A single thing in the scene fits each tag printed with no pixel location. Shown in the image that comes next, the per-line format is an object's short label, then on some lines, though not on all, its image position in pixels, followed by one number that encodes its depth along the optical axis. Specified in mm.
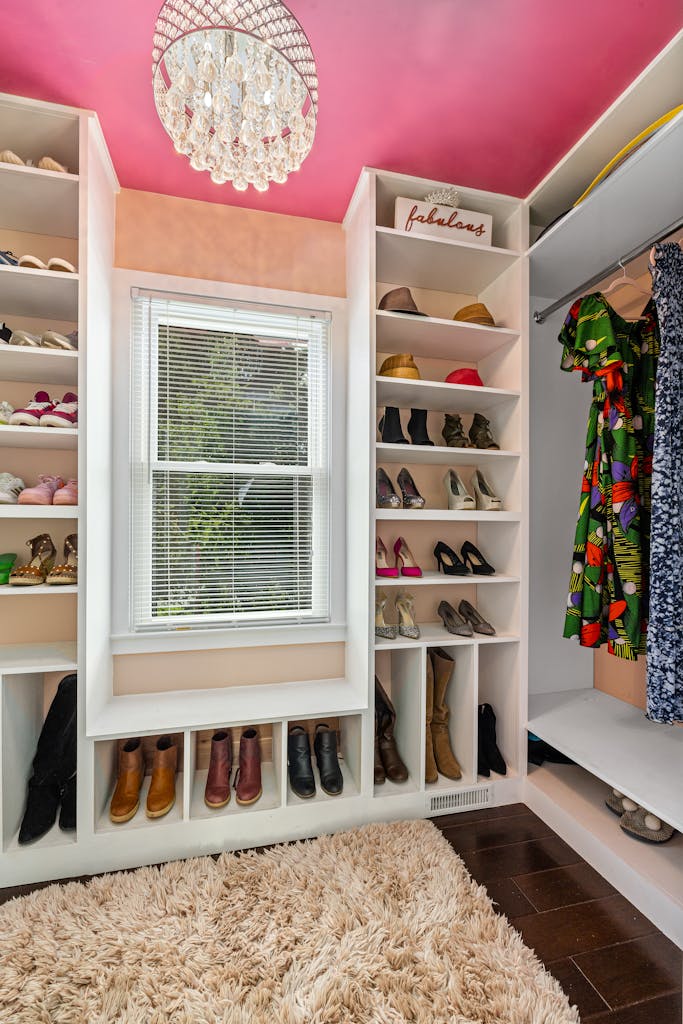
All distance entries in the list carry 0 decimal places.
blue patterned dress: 1325
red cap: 1926
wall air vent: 1800
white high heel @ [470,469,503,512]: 1939
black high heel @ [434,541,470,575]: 1945
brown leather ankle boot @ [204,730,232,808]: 1666
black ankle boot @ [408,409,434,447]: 1981
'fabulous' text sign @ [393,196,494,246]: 1811
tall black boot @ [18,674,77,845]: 1545
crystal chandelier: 1030
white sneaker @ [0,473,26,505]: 1535
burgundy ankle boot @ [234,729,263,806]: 1688
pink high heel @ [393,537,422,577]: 1899
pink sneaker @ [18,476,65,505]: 1540
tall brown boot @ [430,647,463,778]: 1854
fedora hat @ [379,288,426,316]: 1816
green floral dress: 1515
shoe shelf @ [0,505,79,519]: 1473
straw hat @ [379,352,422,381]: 1853
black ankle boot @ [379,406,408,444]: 1928
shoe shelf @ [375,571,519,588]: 1780
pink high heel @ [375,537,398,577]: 1845
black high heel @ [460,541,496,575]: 1973
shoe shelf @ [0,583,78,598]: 1467
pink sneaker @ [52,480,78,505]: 1549
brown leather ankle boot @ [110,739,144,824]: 1585
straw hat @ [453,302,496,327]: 1890
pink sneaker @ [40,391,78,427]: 1526
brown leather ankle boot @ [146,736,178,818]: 1615
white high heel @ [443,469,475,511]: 1929
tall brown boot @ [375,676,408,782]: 1821
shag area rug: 1058
